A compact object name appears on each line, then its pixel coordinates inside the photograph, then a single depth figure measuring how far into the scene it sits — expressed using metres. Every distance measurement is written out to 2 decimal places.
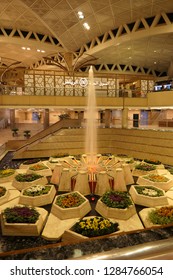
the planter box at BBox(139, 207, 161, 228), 6.22
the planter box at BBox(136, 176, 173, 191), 9.12
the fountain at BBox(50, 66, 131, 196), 8.68
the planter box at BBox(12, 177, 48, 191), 9.09
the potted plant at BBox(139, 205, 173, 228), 6.01
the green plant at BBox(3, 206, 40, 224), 5.91
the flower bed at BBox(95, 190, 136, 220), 6.65
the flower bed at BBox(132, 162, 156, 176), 10.88
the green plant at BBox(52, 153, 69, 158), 14.05
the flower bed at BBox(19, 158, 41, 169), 12.18
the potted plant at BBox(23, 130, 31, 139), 18.56
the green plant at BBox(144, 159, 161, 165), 12.40
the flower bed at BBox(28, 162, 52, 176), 10.86
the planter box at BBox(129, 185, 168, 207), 7.57
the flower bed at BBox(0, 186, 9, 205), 7.76
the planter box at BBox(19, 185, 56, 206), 7.56
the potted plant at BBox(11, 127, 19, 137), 20.02
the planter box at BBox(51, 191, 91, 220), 6.65
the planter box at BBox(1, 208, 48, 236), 5.78
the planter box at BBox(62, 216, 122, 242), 5.13
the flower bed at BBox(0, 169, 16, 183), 9.95
